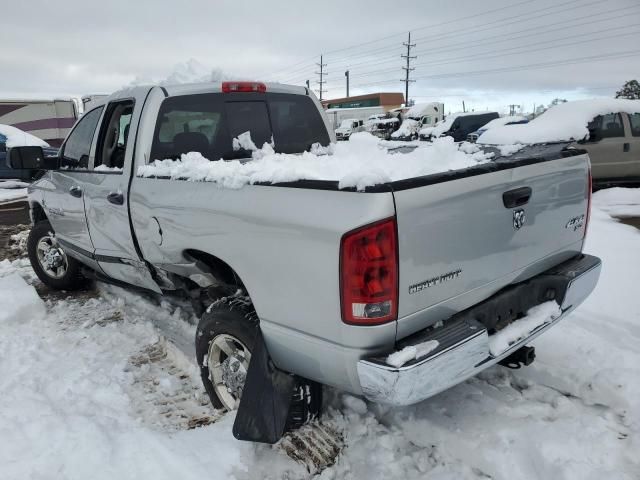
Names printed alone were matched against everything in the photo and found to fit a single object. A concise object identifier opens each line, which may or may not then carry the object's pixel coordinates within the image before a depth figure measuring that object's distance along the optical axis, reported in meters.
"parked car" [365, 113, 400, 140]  35.25
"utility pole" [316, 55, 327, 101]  80.88
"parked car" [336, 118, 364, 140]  37.22
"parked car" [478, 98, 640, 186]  9.61
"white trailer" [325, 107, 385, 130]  47.59
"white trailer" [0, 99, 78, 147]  20.02
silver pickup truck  2.00
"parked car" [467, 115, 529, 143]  15.33
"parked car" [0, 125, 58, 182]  13.62
